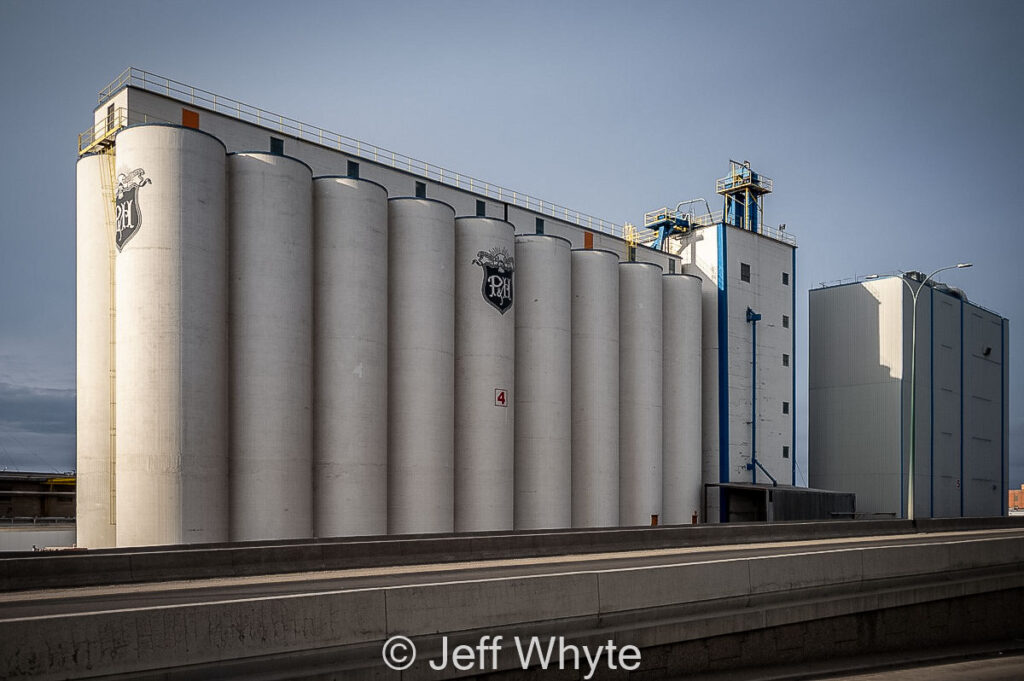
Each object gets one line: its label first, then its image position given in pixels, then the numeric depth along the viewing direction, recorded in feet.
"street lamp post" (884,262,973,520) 106.32
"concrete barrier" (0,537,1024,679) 29.99
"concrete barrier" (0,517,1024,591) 50.01
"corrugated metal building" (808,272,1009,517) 184.85
